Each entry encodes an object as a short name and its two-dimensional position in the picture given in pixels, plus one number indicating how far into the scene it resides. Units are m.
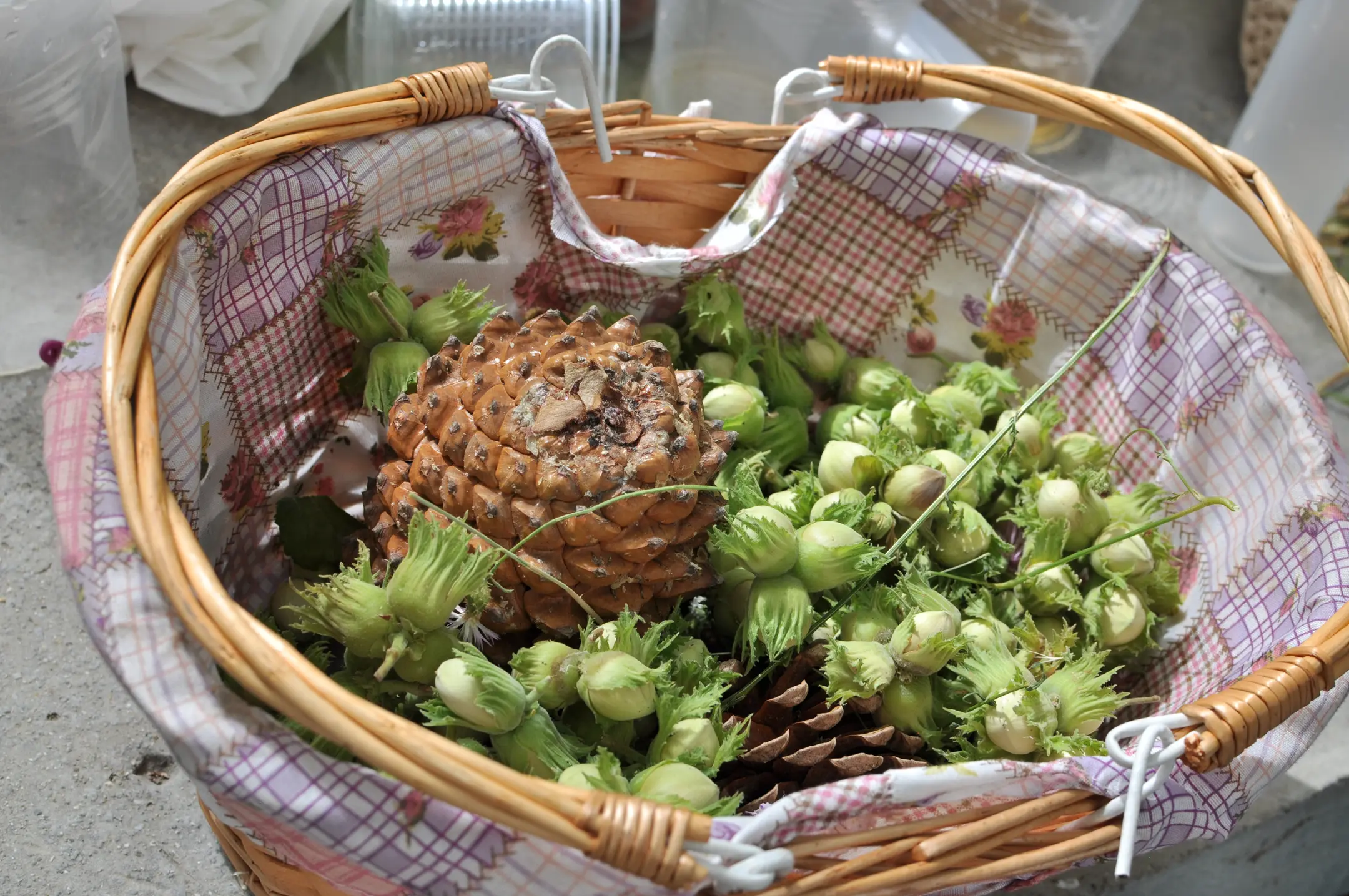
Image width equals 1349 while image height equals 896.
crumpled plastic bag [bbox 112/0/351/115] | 1.38
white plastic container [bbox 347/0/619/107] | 1.40
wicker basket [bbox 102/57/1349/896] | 0.57
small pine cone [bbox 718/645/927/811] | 0.78
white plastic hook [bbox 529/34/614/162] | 0.94
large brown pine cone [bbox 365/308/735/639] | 0.77
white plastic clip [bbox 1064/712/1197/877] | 0.68
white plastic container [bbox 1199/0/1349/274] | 1.55
